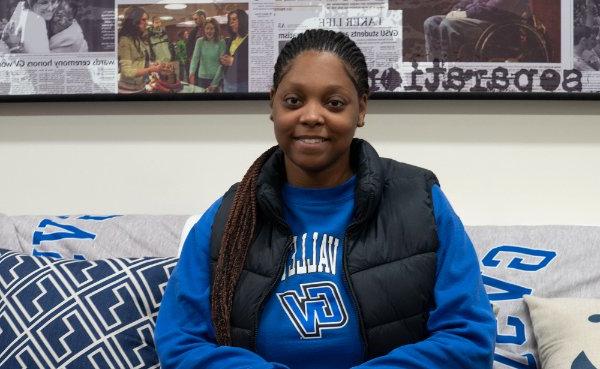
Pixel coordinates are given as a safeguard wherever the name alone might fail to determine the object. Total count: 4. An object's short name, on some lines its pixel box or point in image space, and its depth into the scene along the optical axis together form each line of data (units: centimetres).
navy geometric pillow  140
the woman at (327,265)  117
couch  139
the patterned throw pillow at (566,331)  129
